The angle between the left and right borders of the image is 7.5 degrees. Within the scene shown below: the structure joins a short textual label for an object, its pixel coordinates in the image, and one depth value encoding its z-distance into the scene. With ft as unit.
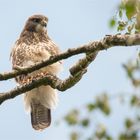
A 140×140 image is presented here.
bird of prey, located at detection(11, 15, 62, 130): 53.42
